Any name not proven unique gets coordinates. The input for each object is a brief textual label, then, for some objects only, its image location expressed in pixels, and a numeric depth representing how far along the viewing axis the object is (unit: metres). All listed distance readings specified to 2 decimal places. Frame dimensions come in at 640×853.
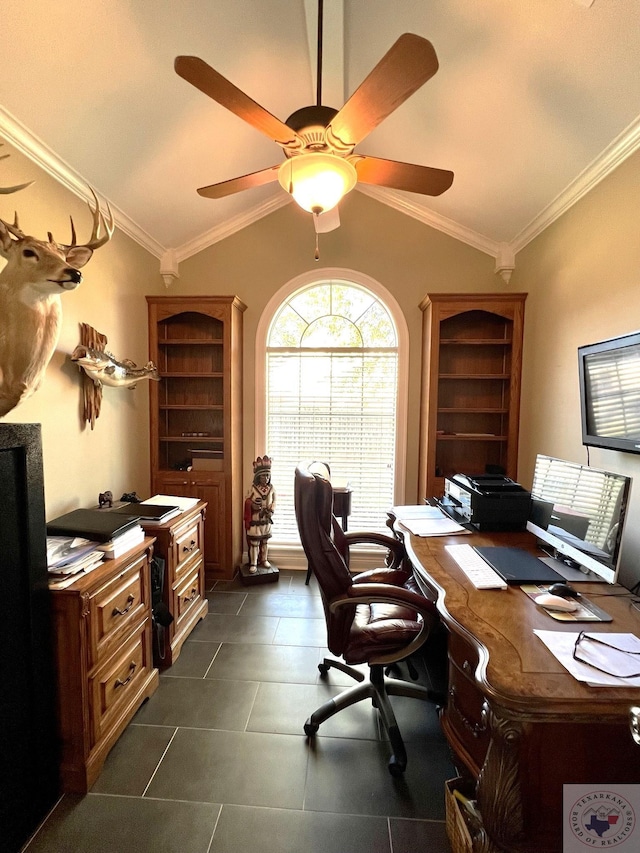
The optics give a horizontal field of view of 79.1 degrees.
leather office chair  1.61
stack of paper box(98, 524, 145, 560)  1.76
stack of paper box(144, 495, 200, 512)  2.56
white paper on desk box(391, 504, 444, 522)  2.39
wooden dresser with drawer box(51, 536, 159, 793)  1.51
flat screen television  1.71
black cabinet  1.29
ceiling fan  1.24
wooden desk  0.95
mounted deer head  1.52
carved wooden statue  3.20
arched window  3.47
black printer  2.11
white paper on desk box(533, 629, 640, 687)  0.99
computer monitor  1.44
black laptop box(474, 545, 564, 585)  1.54
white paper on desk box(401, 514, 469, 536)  2.07
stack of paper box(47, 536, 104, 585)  1.54
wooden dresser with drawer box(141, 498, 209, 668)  2.23
